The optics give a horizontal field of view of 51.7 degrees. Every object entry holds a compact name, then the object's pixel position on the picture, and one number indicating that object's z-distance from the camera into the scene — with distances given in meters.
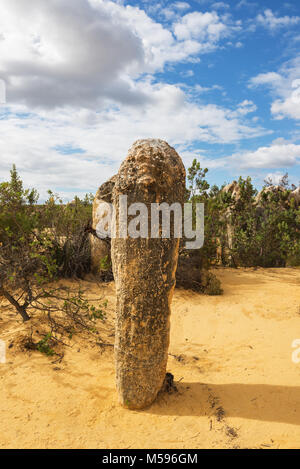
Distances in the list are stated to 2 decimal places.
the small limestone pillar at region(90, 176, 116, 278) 6.93
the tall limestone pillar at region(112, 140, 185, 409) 2.62
